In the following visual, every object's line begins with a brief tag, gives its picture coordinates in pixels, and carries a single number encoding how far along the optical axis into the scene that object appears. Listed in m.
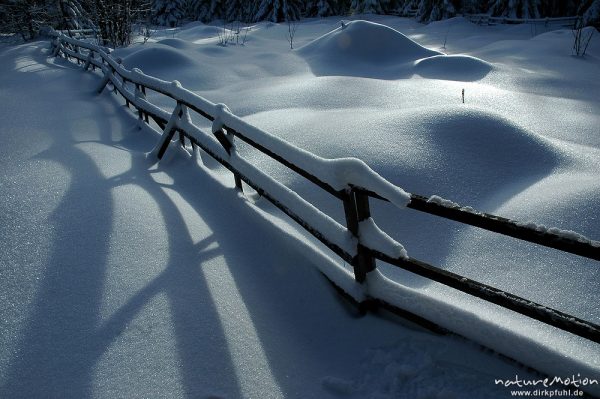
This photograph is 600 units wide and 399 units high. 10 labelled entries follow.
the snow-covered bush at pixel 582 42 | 13.17
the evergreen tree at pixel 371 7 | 35.16
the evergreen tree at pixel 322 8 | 37.47
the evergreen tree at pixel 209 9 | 42.51
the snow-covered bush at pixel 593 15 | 17.86
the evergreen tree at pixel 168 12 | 40.50
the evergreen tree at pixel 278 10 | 35.38
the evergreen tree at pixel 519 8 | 24.08
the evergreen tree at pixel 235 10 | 39.81
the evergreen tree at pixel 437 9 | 27.25
